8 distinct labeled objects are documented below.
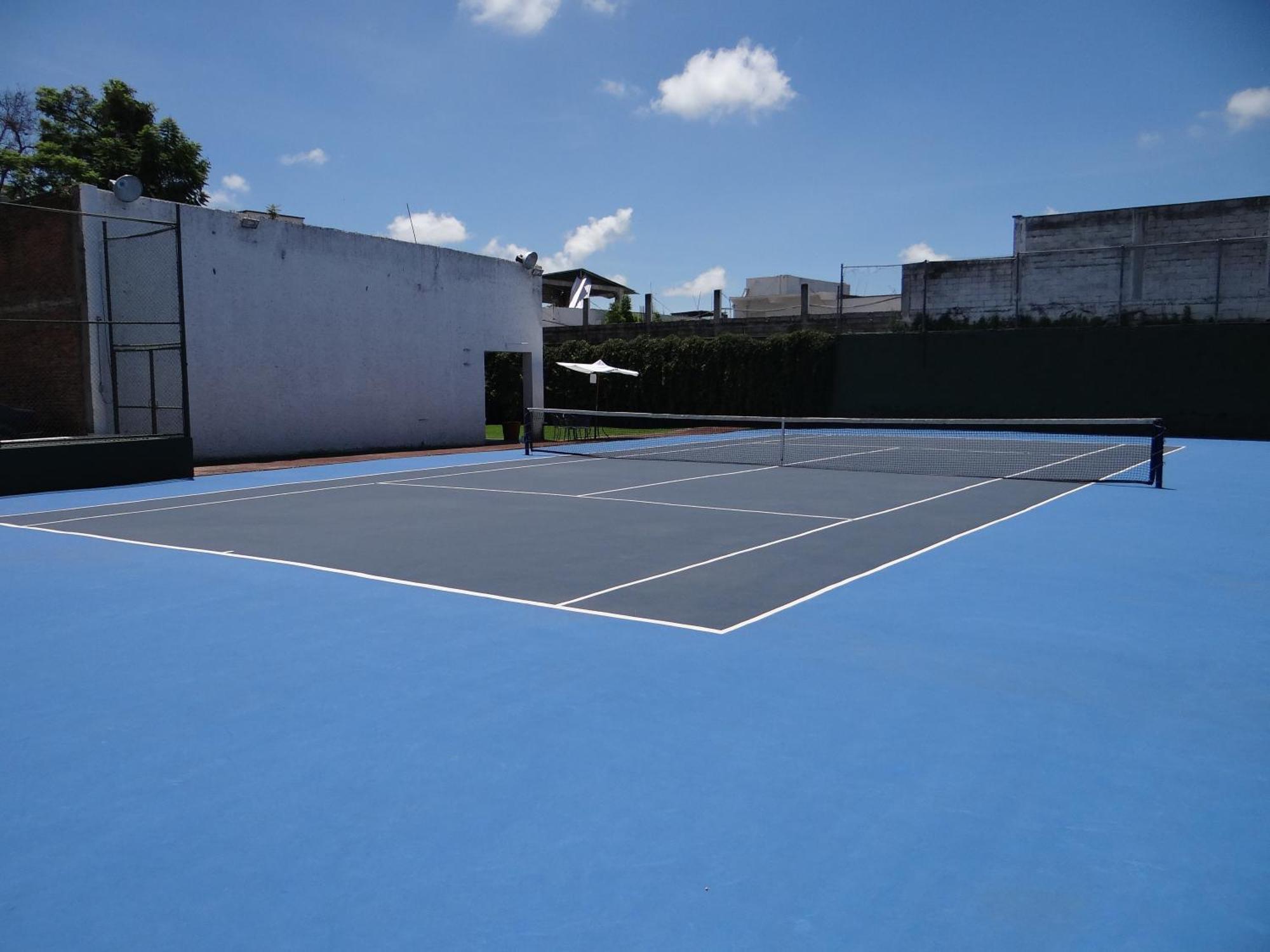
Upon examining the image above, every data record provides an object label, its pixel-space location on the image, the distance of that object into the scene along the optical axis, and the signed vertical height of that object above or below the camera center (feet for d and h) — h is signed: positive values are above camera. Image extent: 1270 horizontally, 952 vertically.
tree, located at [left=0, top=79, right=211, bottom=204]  93.81 +24.71
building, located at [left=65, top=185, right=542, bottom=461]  57.31 +4.45
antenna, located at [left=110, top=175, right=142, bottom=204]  53.26 +11.39
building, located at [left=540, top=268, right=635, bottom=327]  195.83 +22.39
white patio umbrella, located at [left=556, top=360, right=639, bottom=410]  82.94 +2.44
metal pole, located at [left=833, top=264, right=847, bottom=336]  101.70 +8.07
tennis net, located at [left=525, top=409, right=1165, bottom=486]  55.88 -3.68
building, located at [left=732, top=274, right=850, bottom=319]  140.77 +15.23
